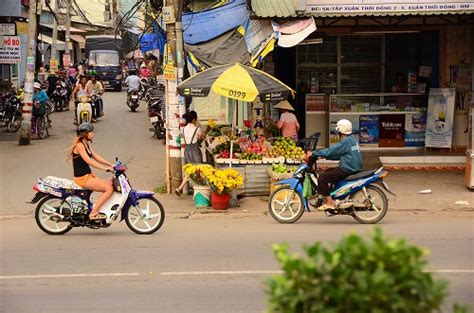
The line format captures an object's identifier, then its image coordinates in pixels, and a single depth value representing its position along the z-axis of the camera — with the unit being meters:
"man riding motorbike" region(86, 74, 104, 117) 27.98
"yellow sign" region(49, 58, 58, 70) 36.03
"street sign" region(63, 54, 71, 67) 41.28
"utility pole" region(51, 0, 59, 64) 37.16
